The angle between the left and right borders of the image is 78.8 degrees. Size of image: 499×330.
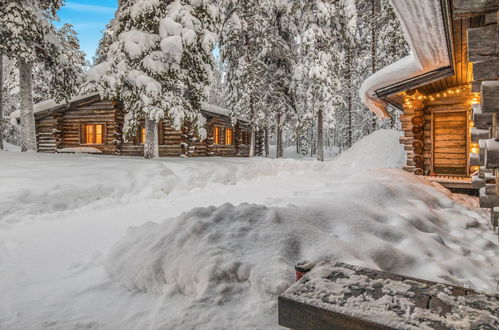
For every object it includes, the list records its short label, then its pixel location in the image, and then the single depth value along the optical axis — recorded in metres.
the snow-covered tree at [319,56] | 18.58
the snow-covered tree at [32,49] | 11.98
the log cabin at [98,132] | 18.97
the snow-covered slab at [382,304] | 1.71
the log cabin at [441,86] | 2.84
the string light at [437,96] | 10.23
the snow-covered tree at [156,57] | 11.81
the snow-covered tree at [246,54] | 20.70
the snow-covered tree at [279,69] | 21.81
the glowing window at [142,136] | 19.86
